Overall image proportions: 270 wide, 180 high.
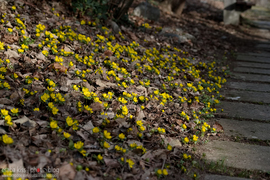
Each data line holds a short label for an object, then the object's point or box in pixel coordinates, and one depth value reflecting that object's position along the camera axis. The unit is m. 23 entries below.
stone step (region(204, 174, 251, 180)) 2.08
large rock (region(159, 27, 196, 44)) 5.88
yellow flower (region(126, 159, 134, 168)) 1.93
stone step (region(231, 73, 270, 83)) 4.52
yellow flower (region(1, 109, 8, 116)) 1.99
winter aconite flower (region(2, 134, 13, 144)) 1.76
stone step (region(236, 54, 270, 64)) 5.71
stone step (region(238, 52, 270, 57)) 6.18
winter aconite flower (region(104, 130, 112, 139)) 2.12
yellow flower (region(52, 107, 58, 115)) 2.22
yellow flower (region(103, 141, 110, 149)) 2.01
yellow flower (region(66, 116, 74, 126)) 2.12
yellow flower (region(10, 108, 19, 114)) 2.07
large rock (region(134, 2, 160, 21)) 6.91
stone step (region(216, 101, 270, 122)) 3.18
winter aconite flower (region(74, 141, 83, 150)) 1.92
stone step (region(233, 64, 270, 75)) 4.88
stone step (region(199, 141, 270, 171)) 2.29
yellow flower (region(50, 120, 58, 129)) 2.03
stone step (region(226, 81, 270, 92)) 4.10
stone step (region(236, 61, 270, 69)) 5.26
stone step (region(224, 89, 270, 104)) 3.68
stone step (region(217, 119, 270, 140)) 2.78
